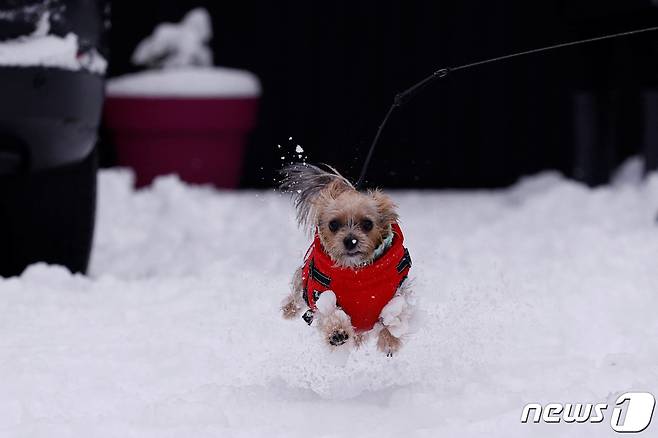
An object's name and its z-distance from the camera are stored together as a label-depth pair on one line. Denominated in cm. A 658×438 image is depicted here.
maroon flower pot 1711
